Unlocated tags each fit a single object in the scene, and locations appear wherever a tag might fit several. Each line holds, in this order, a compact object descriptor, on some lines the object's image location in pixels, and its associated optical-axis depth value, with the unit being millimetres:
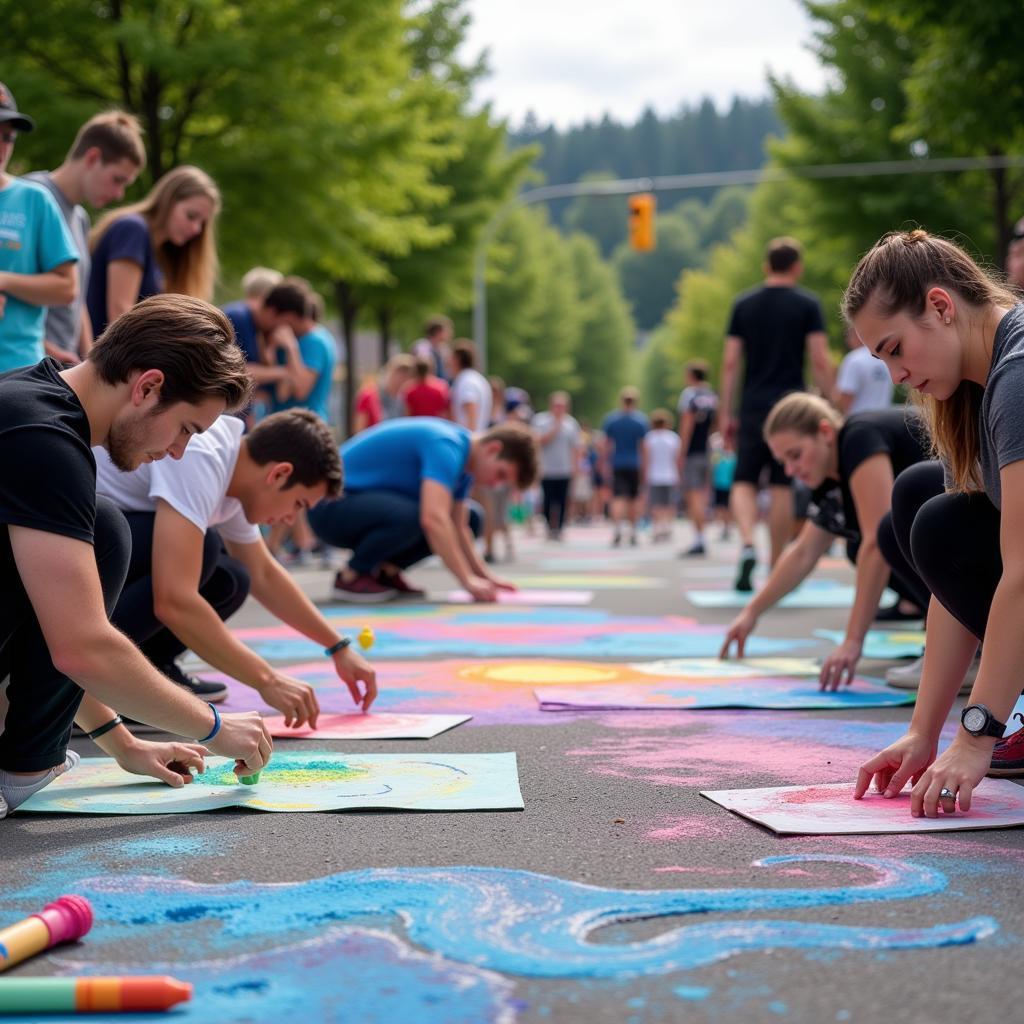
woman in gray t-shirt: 2422
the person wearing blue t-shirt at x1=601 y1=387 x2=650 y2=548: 15914
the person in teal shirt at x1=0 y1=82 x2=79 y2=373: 4395
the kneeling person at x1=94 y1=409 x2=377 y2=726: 3268
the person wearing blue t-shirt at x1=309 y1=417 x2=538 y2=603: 6730
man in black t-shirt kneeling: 2387
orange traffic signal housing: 22250
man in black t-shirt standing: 7949
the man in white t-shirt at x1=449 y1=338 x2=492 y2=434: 10305
